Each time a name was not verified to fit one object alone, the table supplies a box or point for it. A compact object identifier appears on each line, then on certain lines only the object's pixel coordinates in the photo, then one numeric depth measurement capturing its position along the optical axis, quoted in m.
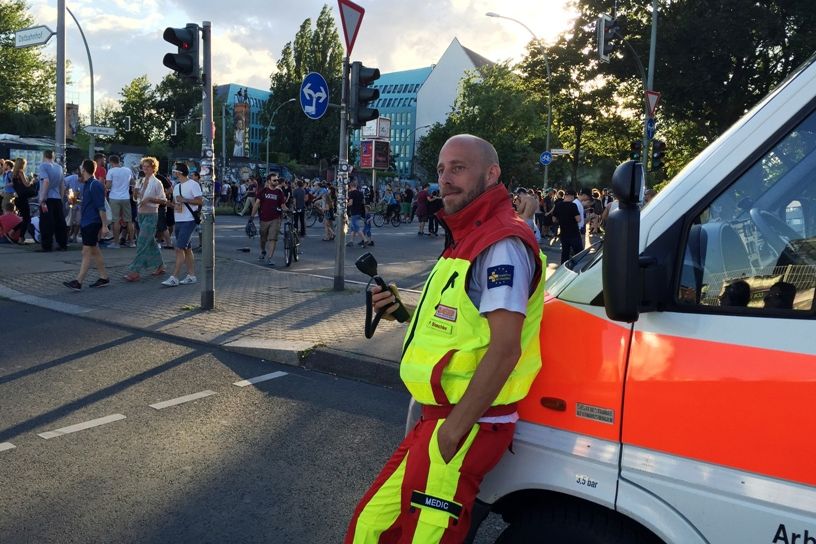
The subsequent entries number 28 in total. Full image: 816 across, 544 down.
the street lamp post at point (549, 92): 31.38
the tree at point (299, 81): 76.94
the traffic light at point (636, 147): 21.04
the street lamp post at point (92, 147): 18.53
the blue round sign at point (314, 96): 10.02
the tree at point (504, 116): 51.22
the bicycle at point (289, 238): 13.84
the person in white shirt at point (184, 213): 10.60
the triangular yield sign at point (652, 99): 18.91
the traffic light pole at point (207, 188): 8.58
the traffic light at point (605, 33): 17.69
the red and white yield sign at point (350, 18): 9.30
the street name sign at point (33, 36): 15.00
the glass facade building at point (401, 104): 112.38
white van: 1.75
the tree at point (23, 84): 48.56
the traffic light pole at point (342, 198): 9.93
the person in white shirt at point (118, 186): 13.83
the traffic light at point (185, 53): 8.25
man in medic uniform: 2.03
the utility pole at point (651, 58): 22.12
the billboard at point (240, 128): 56.56
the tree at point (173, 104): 84.25
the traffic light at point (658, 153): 21.08
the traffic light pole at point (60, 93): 15.30
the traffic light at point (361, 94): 9.78
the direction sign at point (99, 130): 17.41
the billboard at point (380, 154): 18.73
